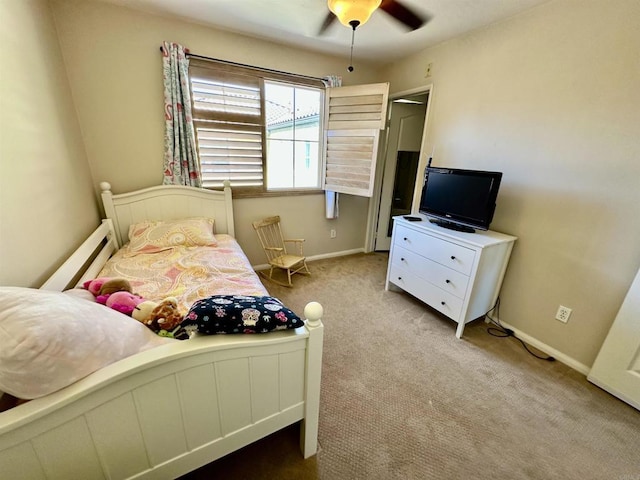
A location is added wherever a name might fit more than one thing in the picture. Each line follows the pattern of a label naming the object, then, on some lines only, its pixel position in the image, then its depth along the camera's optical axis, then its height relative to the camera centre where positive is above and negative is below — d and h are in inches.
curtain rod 90.8 +31.9
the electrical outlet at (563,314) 74.3 -40.5
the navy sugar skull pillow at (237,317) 34.7 -21.9
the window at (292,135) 111.7 +8.3
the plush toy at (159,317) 42.9 -26.9
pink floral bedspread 59.3 -30.8
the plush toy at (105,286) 50.2 -26.3
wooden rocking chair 113.8 -43.7
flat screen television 77.9 -11.1
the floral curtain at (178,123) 87.7 +8.8
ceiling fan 53.0 +29.8
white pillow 23.8 -19.0
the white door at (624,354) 60.6 -42.9
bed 26.3 -31.1
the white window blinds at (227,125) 96.6 +9.9
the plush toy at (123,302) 46.1 -26.6
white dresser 78.2 -32.8
